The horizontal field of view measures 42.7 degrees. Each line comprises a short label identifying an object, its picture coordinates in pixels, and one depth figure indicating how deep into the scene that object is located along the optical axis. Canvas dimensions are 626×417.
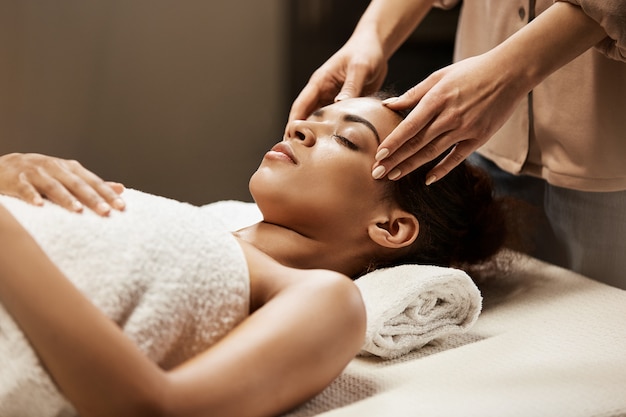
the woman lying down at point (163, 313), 0.95
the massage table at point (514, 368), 1.15
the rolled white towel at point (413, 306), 1.37
